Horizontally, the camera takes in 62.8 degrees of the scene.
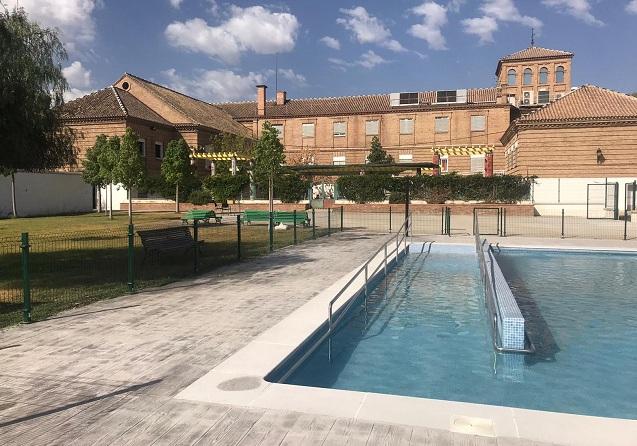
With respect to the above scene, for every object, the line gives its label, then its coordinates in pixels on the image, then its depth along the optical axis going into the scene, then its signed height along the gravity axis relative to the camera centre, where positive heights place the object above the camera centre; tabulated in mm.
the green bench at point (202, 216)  27780 -1172
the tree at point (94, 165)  36025 +2086
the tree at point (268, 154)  21984 +1666
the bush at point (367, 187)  40000 +446
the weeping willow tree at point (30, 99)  10693 +2131
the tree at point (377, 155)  54781 +3988
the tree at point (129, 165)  30344 +1747
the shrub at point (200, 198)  42000 -324
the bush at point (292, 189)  41125 +345
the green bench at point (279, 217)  24094 -1137
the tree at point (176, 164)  39312 +2284
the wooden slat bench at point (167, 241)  12789 -1198
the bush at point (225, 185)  42281 +713
